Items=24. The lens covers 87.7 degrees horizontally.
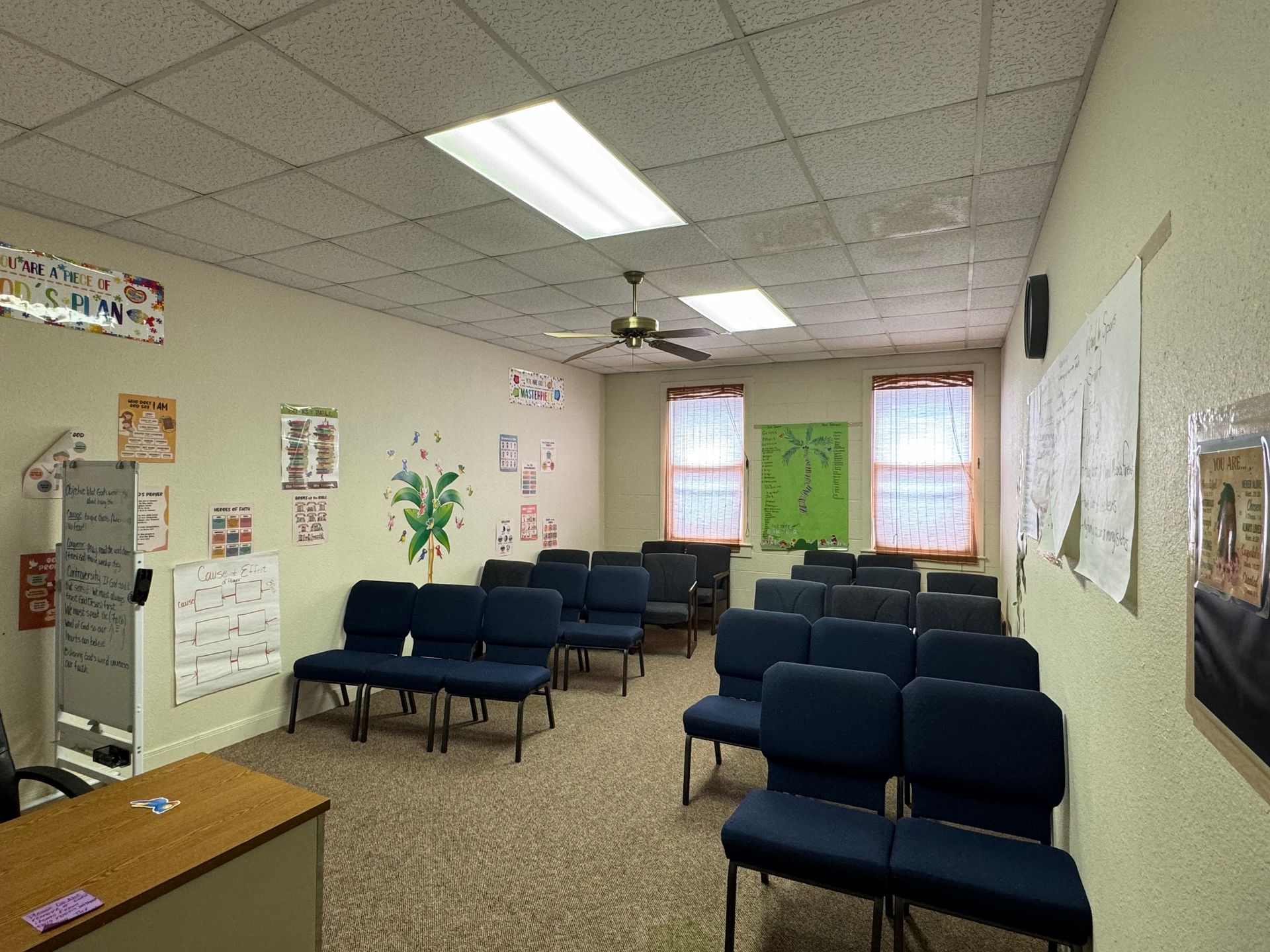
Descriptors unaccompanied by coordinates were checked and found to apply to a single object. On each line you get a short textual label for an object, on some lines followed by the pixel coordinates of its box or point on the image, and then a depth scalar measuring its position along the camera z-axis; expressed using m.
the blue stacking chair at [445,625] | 4.29
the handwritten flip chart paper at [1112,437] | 1.47
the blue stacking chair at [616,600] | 5.21
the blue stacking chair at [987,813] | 1.75
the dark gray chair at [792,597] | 4.29
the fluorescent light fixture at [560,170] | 2.36
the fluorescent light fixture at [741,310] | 4.54
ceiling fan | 3.83
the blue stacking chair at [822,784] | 1.97
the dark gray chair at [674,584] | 5.96
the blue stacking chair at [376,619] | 4.40
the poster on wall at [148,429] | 3.42
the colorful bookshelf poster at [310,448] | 4.26
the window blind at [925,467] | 6.15
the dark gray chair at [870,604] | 4.07
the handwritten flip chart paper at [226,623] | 3.68
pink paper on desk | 1.33
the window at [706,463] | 7.11
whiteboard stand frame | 2.84
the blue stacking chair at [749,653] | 3.29
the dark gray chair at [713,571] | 6.66
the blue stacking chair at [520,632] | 4.08
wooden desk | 1.43
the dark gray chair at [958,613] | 3.73
